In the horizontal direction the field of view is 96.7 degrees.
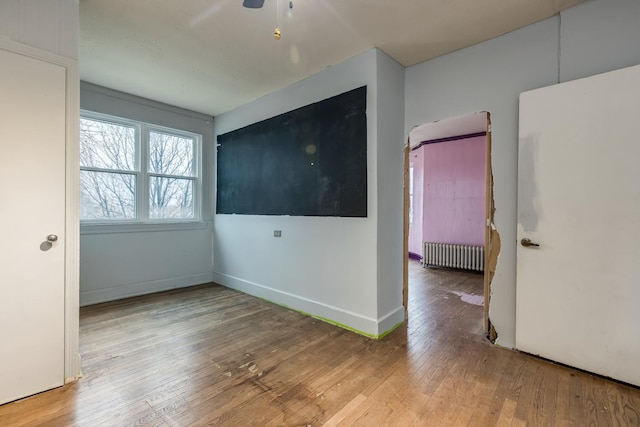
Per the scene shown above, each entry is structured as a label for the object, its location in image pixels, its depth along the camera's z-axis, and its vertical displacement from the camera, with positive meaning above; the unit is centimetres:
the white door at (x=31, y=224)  182 -8
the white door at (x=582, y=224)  192 -8
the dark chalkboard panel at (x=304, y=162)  288 +62
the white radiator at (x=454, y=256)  543 -86
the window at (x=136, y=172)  371 +59
